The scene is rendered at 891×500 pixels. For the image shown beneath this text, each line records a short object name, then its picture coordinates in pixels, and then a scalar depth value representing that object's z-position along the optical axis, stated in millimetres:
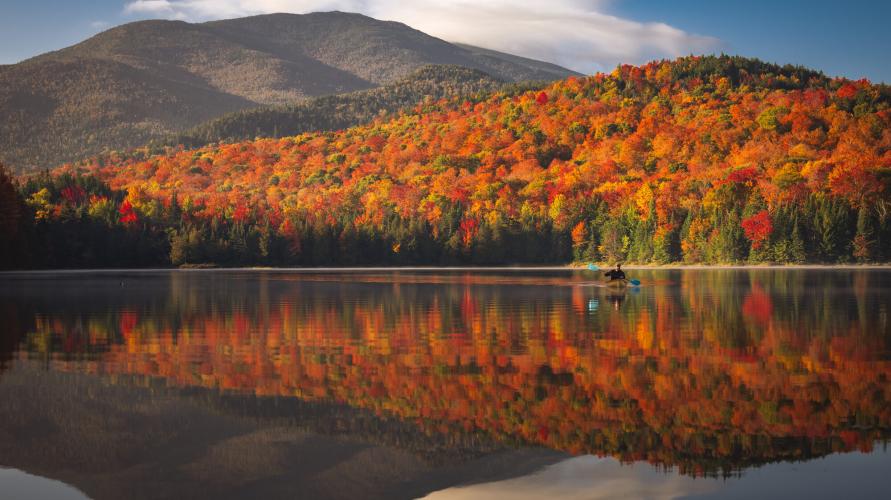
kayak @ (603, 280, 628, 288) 66875
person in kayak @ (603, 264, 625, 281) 66000
